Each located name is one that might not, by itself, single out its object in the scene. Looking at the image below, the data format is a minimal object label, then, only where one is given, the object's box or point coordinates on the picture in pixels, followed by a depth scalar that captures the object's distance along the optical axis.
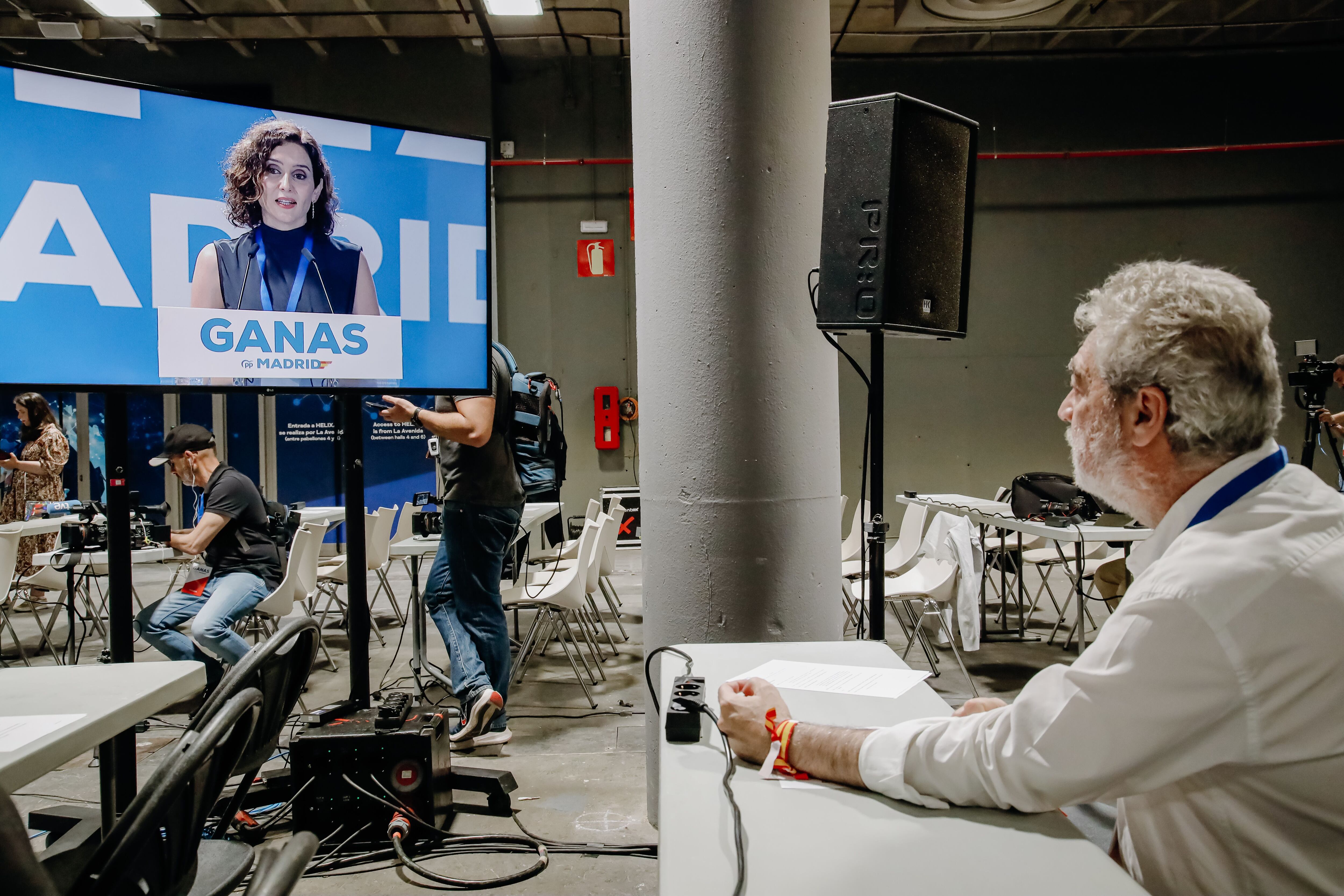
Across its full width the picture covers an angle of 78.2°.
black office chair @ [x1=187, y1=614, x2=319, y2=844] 1.26
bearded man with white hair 0.85
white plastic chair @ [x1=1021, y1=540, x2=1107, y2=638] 5.18
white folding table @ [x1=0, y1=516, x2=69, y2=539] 4.40
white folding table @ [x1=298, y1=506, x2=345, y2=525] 6.00
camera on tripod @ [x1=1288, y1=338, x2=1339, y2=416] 4.98
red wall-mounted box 8.84
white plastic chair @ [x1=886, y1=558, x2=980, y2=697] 3.99
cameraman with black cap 3.49
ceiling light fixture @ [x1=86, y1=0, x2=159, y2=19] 6.89
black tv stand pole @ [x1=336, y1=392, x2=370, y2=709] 2.57
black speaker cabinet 1.91
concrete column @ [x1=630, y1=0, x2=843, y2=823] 2.29
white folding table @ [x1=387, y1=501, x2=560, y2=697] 3.88
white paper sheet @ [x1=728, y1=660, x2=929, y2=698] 1.41
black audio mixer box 2.47
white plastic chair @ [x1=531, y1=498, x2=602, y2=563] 5.87
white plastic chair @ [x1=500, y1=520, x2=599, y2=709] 4.02
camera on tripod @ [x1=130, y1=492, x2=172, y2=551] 3.93
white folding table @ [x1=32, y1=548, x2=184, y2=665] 3.93
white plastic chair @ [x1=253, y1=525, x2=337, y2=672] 3.75
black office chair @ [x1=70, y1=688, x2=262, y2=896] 0.97
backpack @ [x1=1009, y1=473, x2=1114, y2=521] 4.20
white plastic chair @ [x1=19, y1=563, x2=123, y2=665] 4.73
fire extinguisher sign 8.75
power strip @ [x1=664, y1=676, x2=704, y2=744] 1.22
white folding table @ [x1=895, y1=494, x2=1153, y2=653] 3.91
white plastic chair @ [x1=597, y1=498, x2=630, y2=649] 4.96
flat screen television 2.05
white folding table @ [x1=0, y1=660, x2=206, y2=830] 1.14
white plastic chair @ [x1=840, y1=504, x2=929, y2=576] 4.83
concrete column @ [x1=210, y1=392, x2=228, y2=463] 8.60
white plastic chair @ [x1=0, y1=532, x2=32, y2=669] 4.21
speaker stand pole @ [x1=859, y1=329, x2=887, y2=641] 1.99
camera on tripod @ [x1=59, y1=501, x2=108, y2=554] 3.73
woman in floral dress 5.67
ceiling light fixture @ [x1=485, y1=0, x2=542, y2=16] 6.83
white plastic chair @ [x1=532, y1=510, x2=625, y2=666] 4.48
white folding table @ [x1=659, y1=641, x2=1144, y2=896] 0.84
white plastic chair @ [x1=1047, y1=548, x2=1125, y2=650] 4.80
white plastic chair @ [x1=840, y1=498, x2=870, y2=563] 5.41
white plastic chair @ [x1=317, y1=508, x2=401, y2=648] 5.08
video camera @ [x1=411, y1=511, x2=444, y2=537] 4.04
